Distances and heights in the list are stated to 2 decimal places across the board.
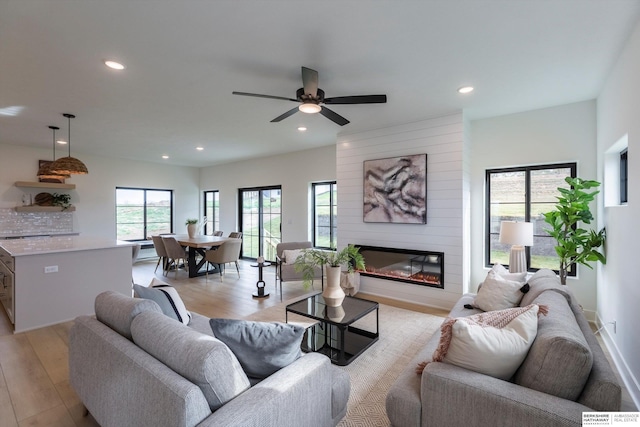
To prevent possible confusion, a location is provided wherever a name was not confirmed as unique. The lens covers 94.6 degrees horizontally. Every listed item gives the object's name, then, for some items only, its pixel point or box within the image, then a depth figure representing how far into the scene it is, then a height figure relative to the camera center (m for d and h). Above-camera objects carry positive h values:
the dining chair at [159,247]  6.38 -0.73
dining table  5.90 -0.65
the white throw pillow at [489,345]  1.46 -0.67
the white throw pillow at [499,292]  2.66 -0.74
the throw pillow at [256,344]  1.51 -0.68
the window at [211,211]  9.19 +0.07
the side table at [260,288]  4.80 -1.22
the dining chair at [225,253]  5.76 -0.78
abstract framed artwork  4.41 +0.36
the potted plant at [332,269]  3.12 -0.60
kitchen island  3.41 -0.81
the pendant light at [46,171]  4.43 +0.64
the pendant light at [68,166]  4.29 +0.69
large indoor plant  3.32 -0.21
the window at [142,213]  7.77 +0.01
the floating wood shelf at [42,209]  6.07 +0.10
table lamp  3.44 -0.31
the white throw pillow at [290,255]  5.05 -0.73
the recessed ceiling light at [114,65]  2.73 +1.40
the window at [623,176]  3.08 +0.39
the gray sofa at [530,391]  1.24 -0.81
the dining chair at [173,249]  5.97 -0.73
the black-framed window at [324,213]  6.44 +0.00
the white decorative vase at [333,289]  3.11 -0.80
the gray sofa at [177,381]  1.19 -0.79
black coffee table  2.77 -1.31
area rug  2.13 -1.39
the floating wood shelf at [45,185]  6.07 +0.61
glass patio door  7.63 -0.19
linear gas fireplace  4.37 -0.82
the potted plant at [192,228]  6.71 -0.34
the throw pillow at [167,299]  2.22 -0.67
